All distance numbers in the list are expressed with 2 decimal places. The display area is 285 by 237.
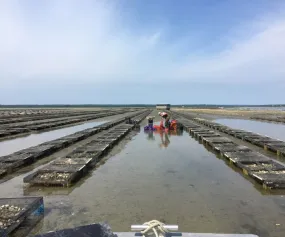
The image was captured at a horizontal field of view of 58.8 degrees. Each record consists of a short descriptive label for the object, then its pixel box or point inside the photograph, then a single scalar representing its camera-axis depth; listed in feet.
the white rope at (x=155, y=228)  8.85
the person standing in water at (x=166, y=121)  74.75
